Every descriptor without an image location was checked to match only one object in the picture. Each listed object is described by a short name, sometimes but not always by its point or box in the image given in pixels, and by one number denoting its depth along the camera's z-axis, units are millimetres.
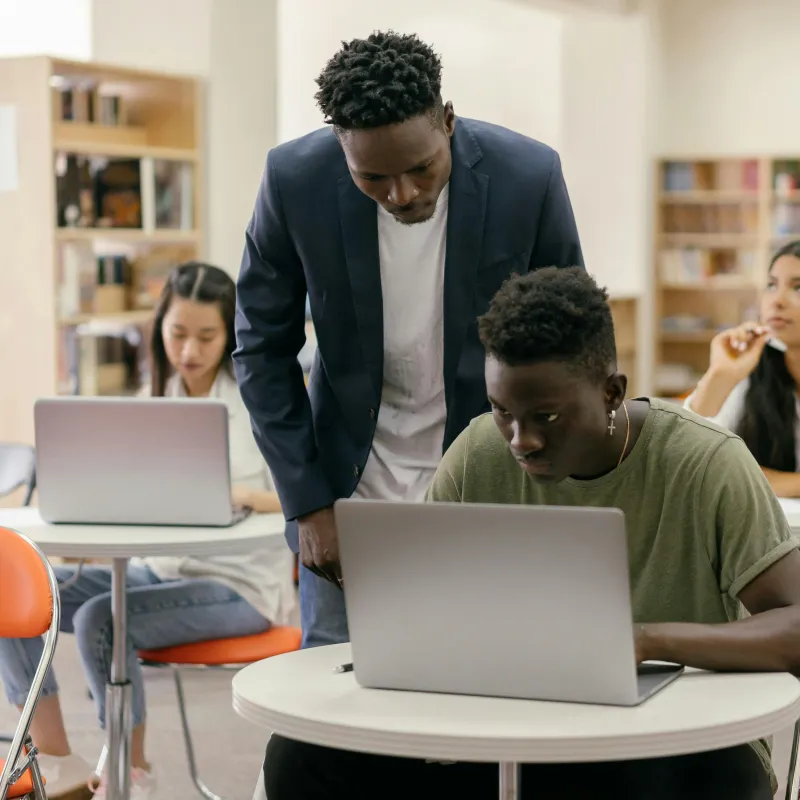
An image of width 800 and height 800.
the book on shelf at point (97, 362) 7795
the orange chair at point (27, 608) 3130
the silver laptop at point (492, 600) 2060
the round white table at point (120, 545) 3879
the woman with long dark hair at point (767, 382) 4843
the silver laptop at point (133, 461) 3966
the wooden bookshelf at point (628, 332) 14312
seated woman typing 4470
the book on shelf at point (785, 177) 14638
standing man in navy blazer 3315
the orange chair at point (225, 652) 4373
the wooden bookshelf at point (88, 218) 7563
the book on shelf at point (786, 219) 14813
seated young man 2399
